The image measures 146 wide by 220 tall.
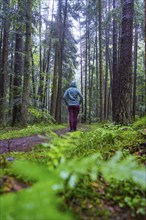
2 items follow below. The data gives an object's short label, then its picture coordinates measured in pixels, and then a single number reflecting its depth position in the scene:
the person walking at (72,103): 9.87
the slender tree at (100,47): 17.39
